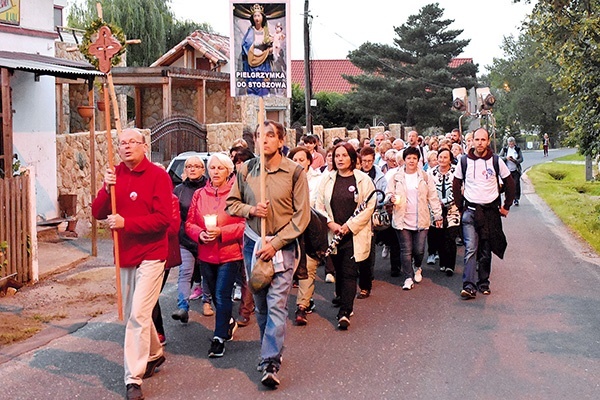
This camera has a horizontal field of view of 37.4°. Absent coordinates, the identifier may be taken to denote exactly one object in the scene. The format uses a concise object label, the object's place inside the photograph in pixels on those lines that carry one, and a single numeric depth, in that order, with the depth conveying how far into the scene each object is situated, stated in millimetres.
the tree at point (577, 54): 17953
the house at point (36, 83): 14945
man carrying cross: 6551
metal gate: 23734
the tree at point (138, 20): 43750
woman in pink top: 7762
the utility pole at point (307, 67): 33969
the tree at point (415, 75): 57438
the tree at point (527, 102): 76438
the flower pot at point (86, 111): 13594
